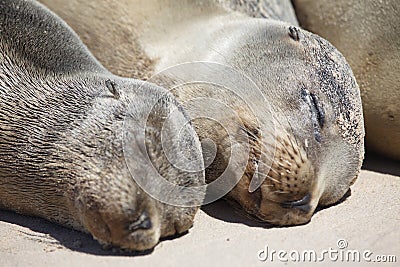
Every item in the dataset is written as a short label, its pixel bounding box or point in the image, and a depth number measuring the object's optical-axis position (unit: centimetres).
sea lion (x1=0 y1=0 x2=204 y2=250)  535
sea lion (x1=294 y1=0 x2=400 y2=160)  802
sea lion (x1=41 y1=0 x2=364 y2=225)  620
